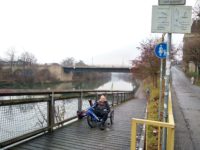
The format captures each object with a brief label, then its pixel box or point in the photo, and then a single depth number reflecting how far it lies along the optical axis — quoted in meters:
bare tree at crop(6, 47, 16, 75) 59.71
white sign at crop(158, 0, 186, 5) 4.43
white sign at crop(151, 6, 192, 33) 4.37
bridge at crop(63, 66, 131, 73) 61.09
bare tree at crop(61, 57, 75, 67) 91.19
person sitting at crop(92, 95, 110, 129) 7.99
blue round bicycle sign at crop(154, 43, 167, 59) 6.58
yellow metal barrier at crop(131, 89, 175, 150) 3.80
